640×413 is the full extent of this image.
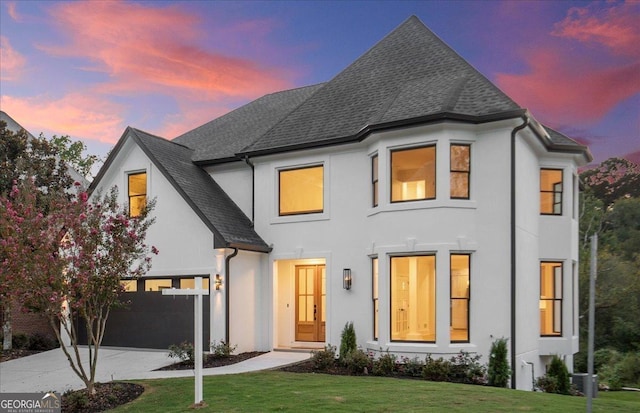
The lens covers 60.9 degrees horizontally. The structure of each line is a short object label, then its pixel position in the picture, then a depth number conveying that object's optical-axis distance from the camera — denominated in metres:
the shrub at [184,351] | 13.88
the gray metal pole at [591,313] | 5.70
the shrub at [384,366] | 12.43
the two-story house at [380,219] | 12.92
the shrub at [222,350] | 14.62
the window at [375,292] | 14.09
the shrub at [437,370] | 11.91
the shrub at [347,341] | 13.78
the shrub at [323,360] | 12.92
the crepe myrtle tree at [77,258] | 9.22
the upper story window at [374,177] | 14.52
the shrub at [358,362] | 12.64
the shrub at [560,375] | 13.09
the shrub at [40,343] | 17.89
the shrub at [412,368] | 12.39
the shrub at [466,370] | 11.91
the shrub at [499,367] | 11.77
